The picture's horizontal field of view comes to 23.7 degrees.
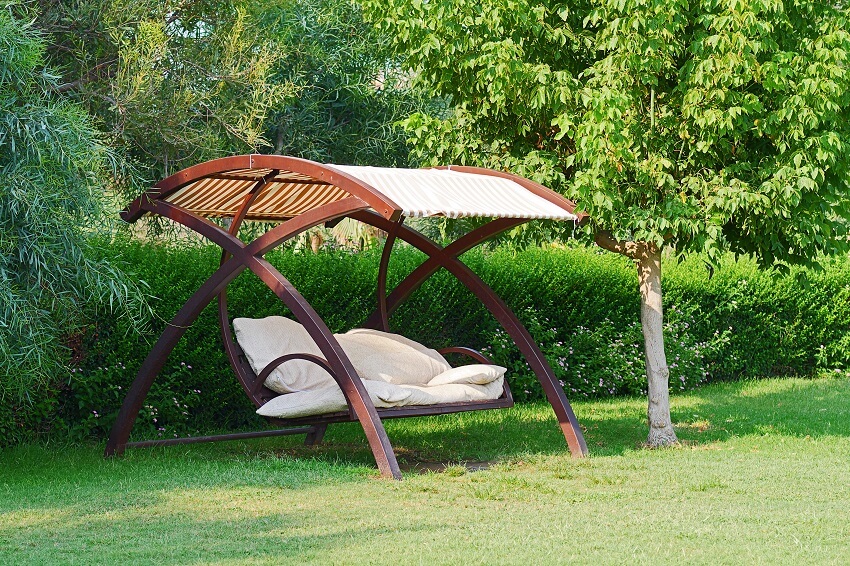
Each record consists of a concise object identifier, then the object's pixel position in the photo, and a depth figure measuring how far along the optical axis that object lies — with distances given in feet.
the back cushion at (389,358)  51.89
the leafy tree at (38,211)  39.61
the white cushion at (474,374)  49.03
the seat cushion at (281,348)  48.14
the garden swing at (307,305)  43.52
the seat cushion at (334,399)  44.30
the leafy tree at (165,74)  57.61
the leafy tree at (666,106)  46.59
